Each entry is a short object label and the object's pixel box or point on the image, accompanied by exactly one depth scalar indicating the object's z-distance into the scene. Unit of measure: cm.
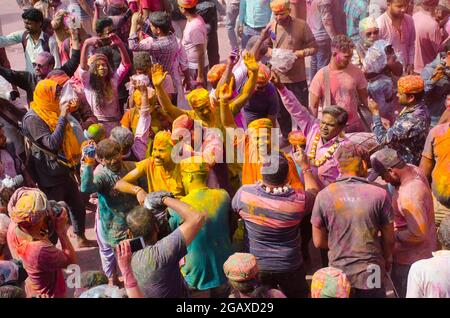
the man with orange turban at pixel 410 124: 1293
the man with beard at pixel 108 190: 1176
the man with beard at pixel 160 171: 1205
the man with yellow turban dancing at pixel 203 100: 1334
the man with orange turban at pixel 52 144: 1367
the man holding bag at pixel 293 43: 1738
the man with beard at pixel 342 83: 1483
